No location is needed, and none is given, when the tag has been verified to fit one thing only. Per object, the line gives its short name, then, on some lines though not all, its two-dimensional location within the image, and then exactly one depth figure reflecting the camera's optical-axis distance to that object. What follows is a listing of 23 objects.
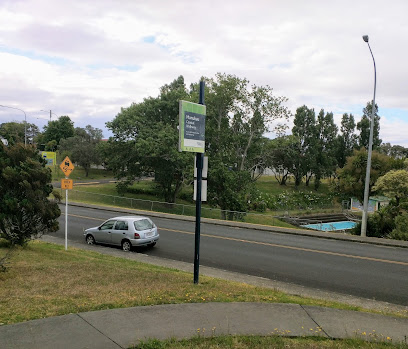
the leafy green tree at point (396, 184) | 21.69
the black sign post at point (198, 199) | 7.91
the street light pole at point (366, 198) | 19.14
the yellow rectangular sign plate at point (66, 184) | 13.43
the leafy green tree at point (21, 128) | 89.52
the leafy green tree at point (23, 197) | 10.66
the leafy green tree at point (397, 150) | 89.59
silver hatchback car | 14.20
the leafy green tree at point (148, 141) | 37.16
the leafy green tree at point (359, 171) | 30.78
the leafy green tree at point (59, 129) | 83.25
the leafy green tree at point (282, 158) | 34.54
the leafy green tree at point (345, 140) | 62.22
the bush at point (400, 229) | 18.22
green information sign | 7.43
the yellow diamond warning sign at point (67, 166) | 13.45
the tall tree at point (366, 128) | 58.88
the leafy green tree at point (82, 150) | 55.84
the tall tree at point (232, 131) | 31.66
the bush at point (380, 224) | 21.07
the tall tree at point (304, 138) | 59.56
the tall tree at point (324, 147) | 59.41
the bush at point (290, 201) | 43.12
